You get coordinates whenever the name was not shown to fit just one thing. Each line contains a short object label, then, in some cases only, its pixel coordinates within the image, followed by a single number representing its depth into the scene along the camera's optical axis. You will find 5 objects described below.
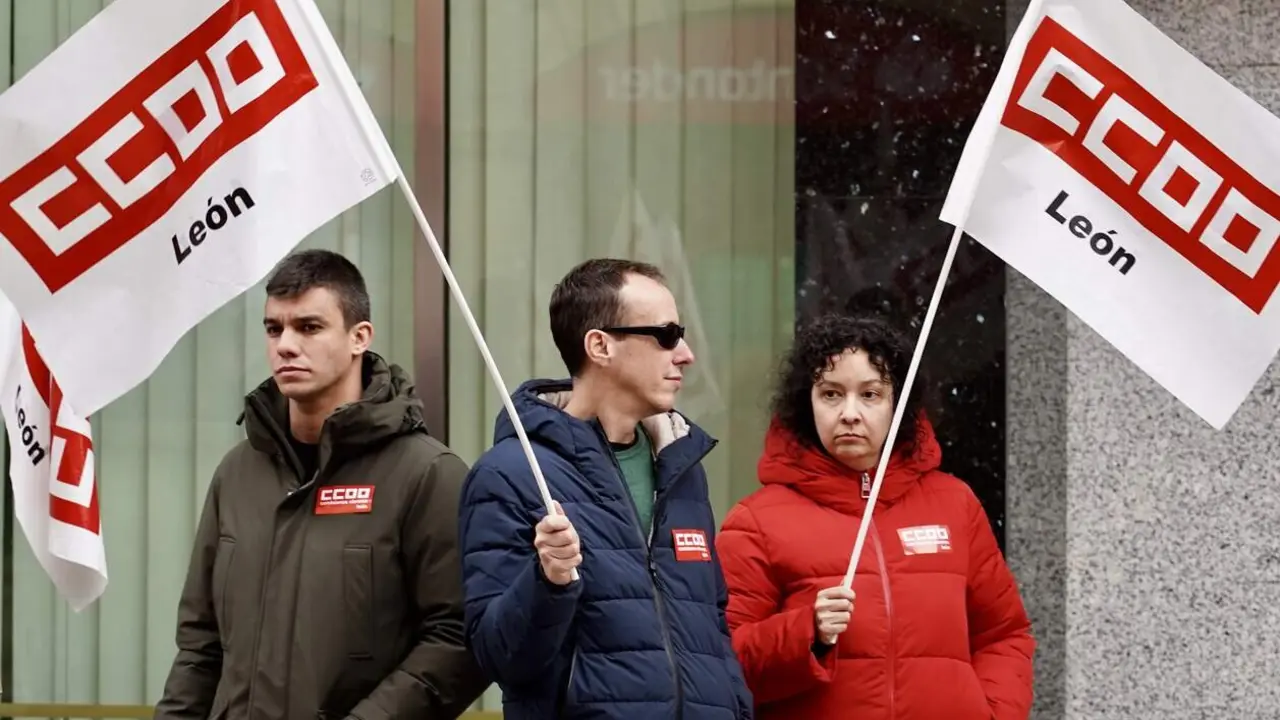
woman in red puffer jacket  9.29
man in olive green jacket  9.10
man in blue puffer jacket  7.98
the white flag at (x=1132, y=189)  9.04
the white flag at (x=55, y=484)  10.17
